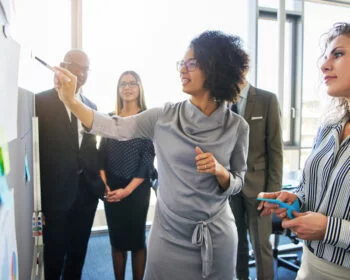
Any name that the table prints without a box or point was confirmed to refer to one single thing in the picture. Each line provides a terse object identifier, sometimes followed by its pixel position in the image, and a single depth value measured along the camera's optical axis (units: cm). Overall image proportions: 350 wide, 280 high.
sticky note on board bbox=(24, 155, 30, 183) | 95
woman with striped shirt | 83
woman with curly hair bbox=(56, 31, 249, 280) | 111
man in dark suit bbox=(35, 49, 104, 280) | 166
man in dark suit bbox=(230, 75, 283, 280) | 197
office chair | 212
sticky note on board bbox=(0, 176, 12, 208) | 45
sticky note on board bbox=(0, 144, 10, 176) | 46
